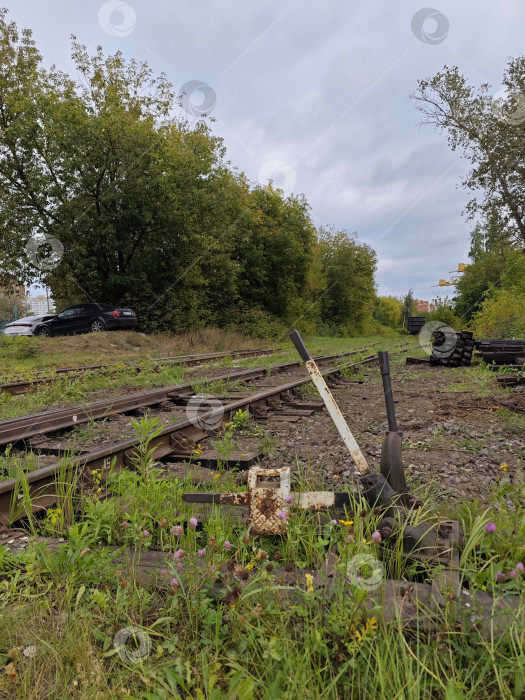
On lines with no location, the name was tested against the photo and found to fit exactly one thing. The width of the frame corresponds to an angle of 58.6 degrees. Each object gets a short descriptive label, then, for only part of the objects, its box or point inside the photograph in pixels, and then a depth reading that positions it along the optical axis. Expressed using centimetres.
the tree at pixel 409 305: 7462
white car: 2072
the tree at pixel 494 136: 2300
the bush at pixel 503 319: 1814
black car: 1931
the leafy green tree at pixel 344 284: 5069
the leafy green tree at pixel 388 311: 7869
